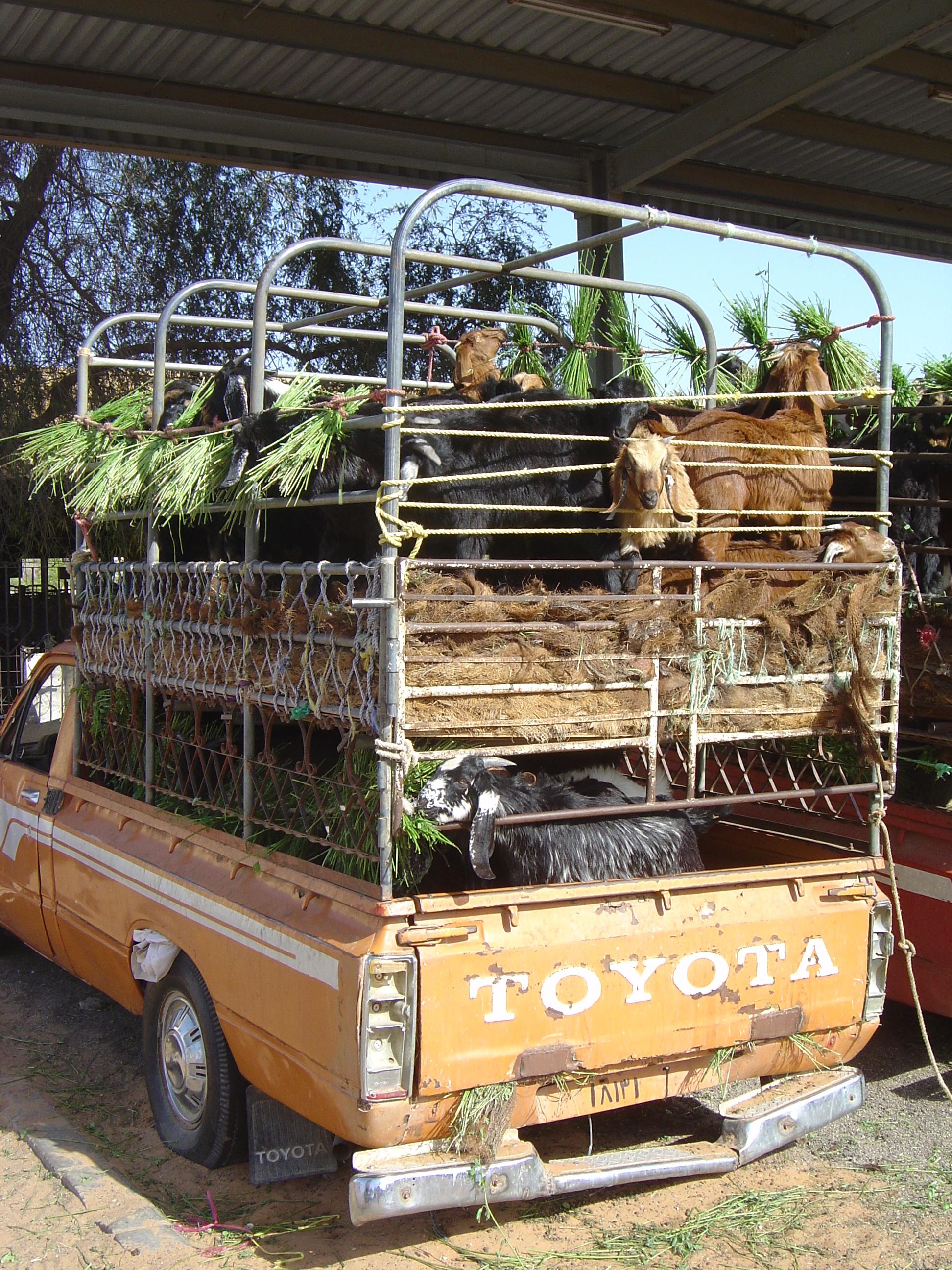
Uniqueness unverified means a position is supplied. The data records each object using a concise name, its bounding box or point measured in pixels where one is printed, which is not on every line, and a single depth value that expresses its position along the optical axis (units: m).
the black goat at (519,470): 4.40
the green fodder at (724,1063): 3.88
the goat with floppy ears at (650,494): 4.14
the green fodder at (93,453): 5.30
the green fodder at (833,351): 5.71
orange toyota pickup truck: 3.30
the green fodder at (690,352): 6.00
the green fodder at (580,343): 5.79
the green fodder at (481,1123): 3.34
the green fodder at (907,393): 6.83
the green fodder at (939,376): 6.53
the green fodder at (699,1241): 3.60
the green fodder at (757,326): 5.98
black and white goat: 3.54
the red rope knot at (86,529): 5.88
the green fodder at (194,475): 4.64
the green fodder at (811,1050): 4.04
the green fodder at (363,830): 3.49
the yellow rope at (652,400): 3.66
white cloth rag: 4.51
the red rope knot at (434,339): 5.39
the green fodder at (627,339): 6.00
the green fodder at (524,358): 6.45
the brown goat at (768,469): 4.81
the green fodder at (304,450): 3.89
